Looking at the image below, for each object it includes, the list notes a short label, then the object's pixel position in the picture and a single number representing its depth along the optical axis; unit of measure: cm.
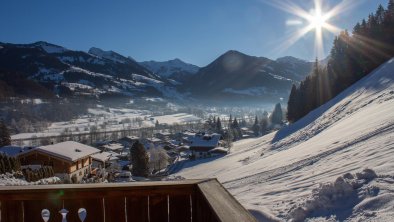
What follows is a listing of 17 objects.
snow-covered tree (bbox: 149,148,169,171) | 6275
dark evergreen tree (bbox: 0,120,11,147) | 7106
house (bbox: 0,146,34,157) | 4008
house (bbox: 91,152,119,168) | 4334
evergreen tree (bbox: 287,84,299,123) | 6007
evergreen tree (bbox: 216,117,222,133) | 13189
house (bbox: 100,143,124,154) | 10015
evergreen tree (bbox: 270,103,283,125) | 13425
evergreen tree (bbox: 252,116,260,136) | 13262
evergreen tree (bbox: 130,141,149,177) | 4862
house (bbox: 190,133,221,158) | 7088
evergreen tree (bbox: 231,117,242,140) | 11894
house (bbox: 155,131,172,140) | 14262
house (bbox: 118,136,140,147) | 12662
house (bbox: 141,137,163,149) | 11586
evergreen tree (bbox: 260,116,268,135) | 12885
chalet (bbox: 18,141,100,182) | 2986
